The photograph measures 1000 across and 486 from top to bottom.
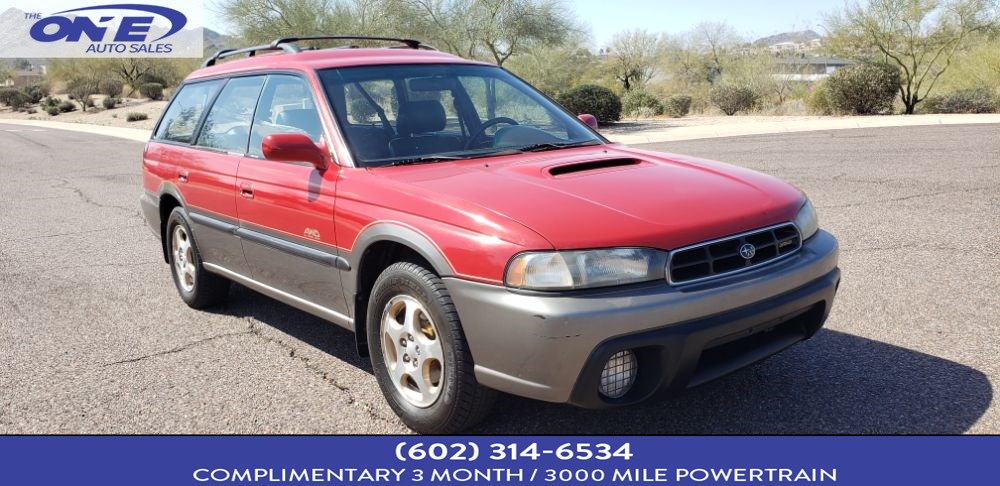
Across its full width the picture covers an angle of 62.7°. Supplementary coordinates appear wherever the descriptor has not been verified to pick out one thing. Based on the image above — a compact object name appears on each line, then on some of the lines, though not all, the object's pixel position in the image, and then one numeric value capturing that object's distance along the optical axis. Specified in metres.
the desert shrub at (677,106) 27.44
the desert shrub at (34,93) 61.12
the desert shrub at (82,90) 53.85
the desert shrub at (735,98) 26.62
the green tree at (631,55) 49.69
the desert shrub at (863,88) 21.23
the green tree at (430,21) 26.05
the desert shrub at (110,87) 58.56
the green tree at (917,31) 23.11
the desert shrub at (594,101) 21.33
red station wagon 2.93
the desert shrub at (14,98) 59.52
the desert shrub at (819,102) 22.46
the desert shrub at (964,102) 21.03
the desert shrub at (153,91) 52.91
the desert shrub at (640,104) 27.09
